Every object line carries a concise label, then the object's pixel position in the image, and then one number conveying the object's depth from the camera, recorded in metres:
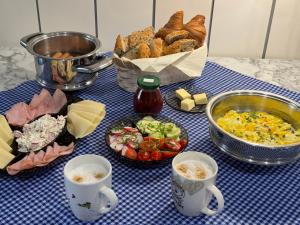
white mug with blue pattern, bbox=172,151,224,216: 0.81
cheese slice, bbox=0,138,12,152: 0.98
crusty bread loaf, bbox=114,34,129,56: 1.32
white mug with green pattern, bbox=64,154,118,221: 0.80
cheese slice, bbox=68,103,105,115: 1.09
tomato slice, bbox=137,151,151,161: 0.97
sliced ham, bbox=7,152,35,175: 0.92
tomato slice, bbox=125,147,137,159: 0.97
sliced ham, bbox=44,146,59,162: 0.95
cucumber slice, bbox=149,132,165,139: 1.03
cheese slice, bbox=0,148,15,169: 0.94
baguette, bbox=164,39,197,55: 1.33
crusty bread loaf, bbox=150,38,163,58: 1.30
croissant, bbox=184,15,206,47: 1.39
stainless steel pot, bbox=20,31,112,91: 1.24
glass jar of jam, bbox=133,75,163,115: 1.13
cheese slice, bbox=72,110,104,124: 1.07
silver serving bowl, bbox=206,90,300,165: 0.96
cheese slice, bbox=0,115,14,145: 1.02
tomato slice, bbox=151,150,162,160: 0.97
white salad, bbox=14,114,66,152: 0.98
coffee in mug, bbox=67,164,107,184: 0.83
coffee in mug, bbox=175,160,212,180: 0.84
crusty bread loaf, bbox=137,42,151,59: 1.28
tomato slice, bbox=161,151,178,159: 0.97
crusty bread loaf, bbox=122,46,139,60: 1.31
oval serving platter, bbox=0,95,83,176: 0.94
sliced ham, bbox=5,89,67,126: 1.08
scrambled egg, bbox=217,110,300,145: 1.02
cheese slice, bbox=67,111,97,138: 1.05
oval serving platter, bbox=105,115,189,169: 0.97
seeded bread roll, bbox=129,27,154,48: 1.34
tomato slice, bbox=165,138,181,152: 0.99
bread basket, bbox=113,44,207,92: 1.25
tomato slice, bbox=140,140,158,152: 0.98
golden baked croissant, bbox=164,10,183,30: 1.42
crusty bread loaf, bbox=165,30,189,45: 1.36
